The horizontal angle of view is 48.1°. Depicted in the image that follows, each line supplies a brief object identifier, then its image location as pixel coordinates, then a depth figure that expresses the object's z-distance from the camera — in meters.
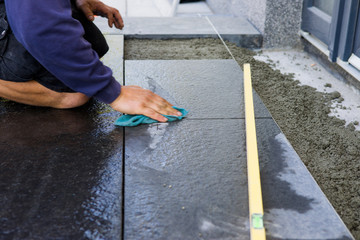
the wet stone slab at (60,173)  1.54
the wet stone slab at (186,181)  1.54
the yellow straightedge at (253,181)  1.43
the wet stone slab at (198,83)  2.53
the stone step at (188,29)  4.29
